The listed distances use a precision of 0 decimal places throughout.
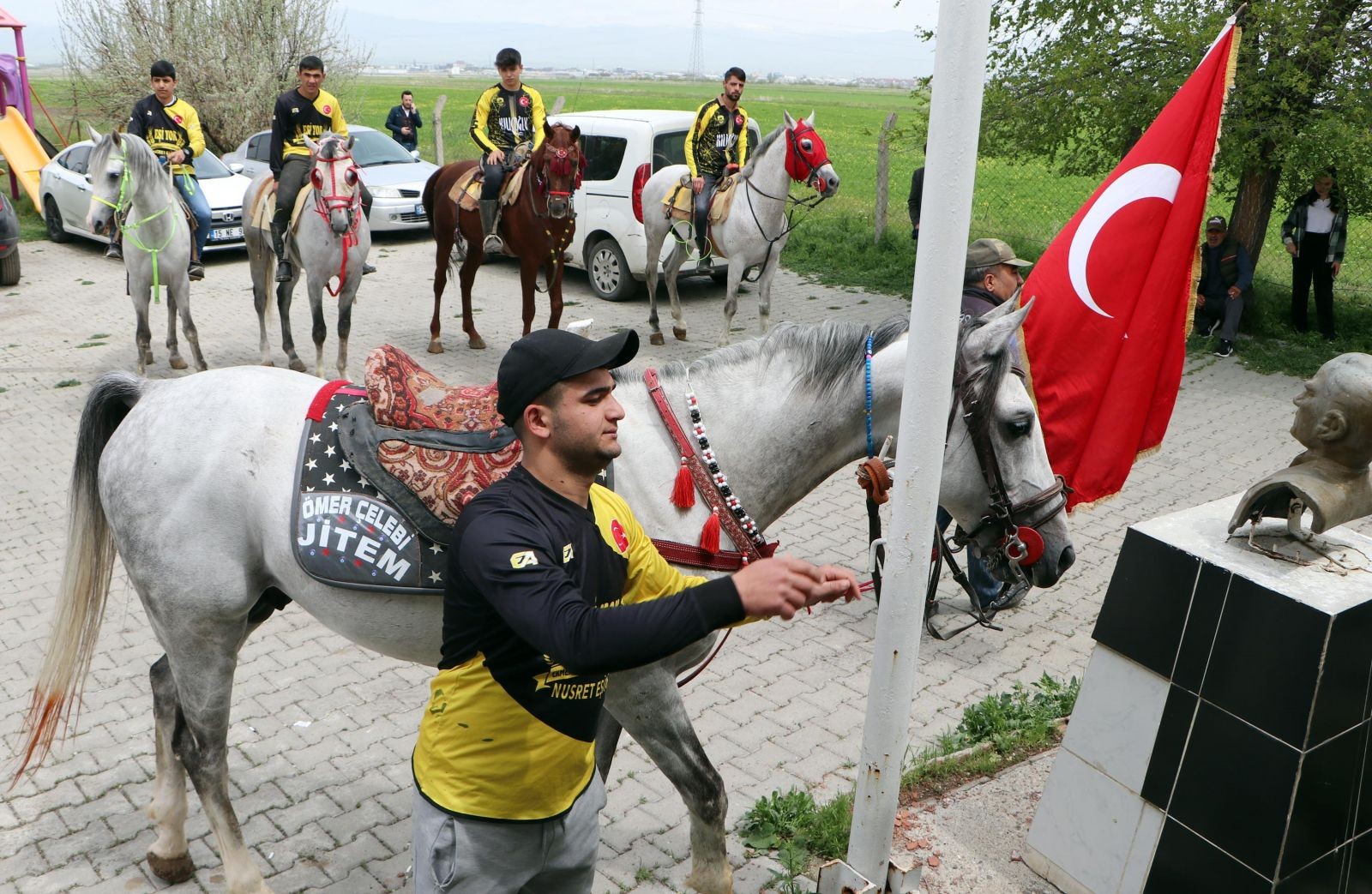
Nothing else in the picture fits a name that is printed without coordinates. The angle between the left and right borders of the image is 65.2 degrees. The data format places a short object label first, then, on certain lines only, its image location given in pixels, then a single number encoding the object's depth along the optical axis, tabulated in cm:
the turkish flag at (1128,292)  438
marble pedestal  341
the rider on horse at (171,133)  1105
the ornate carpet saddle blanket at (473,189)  1138
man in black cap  231
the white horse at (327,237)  1002
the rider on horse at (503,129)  1152
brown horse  1101
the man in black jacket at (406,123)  2175
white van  1363
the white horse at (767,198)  1140
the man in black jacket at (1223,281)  1238
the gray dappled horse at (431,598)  350
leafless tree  2305
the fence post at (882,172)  1614
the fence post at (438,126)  2047
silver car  1750
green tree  1072
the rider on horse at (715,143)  1212
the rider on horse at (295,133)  1052
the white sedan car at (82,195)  1596
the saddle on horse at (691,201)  1198
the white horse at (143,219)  977
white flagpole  300
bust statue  343
